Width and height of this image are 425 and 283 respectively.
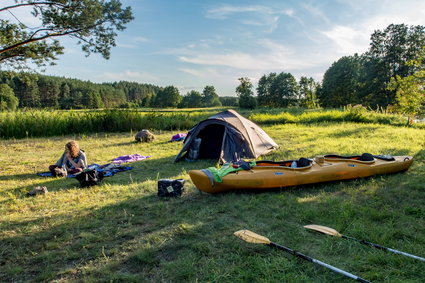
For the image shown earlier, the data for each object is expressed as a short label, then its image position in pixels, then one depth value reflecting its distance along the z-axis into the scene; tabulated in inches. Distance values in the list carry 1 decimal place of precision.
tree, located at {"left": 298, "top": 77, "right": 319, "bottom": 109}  2174.3
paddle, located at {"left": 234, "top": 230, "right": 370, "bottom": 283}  100.1
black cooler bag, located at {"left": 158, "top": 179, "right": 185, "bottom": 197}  180.9
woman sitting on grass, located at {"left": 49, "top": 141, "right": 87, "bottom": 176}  251.8
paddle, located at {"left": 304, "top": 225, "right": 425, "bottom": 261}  104.2
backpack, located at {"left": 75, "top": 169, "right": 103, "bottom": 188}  209.5
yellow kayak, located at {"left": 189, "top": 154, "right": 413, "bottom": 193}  179.2
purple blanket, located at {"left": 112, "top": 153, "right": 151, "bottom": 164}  309.0
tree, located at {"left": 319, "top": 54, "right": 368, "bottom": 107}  1567.4
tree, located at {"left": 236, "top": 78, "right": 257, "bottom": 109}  2071.9
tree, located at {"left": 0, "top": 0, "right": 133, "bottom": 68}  352.5
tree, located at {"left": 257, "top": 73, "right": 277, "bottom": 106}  2439.7
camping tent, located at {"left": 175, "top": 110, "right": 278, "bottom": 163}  273.3
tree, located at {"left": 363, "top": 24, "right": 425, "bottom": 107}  1332.4
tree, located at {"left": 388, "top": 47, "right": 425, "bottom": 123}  535.8
